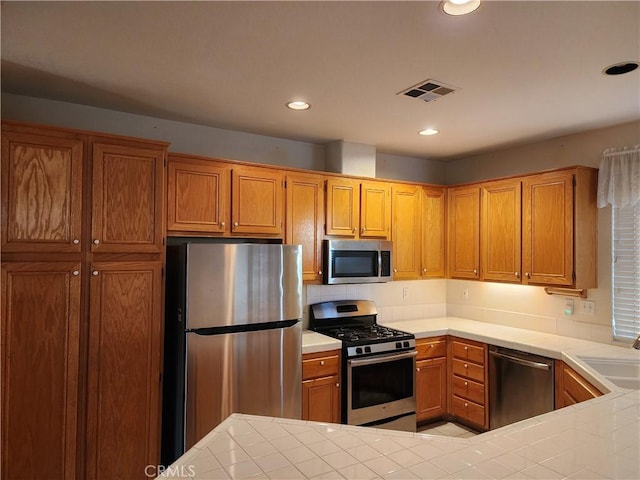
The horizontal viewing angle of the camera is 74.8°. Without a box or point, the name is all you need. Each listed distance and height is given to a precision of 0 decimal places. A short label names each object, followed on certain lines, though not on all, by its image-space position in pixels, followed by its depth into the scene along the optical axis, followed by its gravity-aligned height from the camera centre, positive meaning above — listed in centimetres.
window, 299 -15
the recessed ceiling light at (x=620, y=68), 206 +92
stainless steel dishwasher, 298 -102
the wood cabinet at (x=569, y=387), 245 -86
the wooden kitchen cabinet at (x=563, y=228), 308 +17
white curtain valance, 292 +53
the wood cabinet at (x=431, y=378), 358 -112
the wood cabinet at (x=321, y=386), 299 -101
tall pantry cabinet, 214 -30
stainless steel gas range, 316 -97
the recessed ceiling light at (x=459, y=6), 155 +91
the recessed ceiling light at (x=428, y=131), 325 +94
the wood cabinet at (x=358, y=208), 348 +35
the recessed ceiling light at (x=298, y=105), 269 +93
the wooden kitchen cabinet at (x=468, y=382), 343 -112
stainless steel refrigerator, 255 -57
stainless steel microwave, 342 -10
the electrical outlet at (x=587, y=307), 320 -44
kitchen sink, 266 -76
